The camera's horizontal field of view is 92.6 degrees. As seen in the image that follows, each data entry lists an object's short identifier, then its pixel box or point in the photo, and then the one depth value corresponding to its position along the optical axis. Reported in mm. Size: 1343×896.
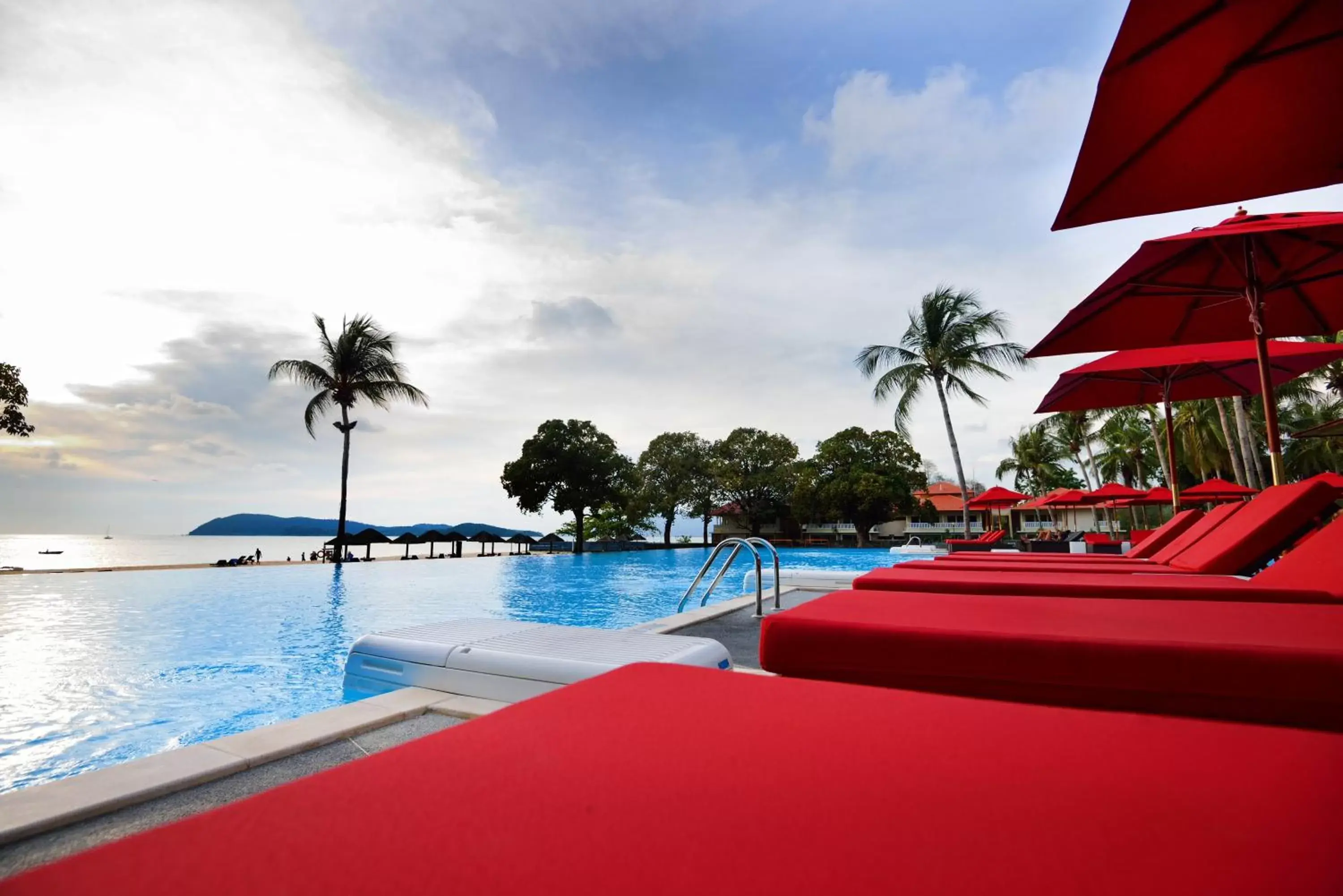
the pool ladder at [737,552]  5602
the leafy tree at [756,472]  35562
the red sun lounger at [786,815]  498
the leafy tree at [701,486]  35969
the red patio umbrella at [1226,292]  4062
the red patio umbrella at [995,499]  19391
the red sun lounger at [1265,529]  3109
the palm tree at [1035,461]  40219
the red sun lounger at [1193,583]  2197
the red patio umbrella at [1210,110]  2457
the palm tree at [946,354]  18797
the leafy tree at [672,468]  35688
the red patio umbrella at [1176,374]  5605
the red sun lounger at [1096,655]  1290
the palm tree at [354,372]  19688
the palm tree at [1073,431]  31844
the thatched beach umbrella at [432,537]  24297
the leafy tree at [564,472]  30672
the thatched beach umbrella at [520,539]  29605
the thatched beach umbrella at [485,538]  27156
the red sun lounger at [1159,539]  5223
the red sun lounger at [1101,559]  4176
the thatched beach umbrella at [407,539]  23531
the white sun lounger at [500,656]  2625
